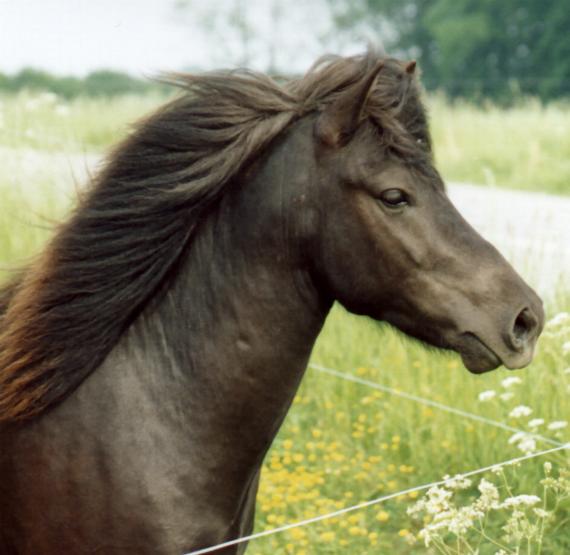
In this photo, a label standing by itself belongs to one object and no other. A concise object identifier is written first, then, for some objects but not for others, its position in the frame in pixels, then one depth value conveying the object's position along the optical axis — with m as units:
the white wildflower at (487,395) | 7.99
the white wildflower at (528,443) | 7.38
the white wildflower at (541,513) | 5.94
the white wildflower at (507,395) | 8.15
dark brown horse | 4.97
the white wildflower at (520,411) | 7.53
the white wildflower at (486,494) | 5.78
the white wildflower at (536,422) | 7.49
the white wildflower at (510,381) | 8.02
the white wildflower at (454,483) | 5.88
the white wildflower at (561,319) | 8.13
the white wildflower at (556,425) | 7.68
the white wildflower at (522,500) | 5.68
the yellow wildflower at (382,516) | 7.71
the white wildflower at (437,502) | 5.72
